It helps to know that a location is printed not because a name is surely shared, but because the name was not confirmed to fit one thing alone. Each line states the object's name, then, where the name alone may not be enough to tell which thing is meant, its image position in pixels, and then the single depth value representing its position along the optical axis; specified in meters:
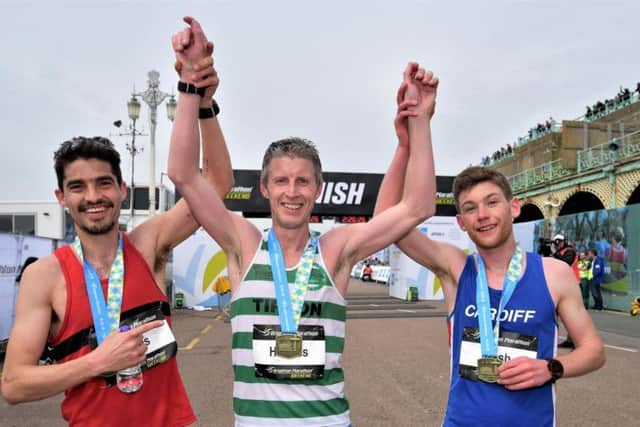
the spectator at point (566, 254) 9.35
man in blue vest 2.21
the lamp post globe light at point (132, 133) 18.02
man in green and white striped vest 2.13
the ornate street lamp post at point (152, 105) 17.22
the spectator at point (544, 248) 11.17
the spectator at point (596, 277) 14.79
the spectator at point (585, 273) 14.81
